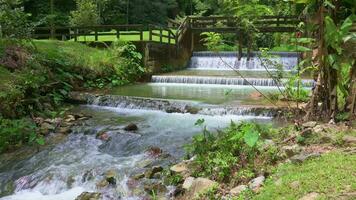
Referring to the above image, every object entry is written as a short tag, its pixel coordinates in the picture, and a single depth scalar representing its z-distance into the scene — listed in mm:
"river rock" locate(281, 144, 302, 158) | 5484
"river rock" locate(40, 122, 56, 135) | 9594
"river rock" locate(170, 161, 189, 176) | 6234
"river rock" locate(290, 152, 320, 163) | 5090
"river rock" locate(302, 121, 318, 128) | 6305
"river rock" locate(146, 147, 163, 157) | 7781
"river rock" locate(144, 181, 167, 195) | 6051
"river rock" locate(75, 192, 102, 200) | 6059
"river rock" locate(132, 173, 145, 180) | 6666
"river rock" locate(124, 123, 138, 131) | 9539
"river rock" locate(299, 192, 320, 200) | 4152
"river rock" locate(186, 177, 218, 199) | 5340
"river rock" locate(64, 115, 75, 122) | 10623
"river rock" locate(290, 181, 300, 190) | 4438
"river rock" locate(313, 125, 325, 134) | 5907
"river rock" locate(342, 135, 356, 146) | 5379
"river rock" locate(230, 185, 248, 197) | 4939
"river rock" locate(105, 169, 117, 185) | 6645
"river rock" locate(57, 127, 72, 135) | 9629
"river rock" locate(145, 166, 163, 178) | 6641
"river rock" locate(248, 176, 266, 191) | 4906
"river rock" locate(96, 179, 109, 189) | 6604
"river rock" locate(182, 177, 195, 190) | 5679
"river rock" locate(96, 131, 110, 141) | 8983
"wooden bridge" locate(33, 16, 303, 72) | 19453
